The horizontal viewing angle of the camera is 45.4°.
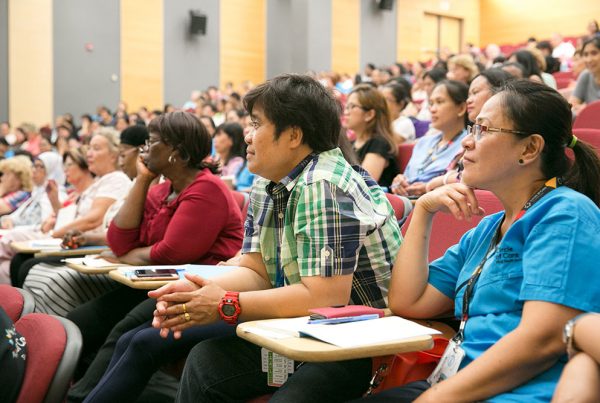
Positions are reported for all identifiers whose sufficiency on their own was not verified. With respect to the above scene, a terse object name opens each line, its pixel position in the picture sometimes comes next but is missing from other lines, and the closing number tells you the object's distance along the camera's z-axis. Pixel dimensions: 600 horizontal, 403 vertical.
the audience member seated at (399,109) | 4.97
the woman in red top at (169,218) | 2.55
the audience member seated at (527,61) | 5.11
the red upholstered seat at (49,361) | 1.64
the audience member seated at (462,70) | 5.02
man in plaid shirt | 1.57
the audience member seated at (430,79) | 6.22
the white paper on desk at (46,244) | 3.22
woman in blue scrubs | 1.22
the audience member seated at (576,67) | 4.97
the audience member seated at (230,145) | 4.96
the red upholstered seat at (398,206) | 2.37
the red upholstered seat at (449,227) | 1.89
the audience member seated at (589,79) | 4.16
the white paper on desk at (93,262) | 2.54
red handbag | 1.48
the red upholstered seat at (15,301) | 2.02
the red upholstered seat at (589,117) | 3.14
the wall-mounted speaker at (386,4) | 14.24
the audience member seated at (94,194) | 3.59
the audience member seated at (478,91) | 2.97
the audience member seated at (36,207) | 4.75
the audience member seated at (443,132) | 3.37
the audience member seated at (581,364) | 1.03
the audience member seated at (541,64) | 5.05
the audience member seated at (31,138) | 9.76
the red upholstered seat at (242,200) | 3.12
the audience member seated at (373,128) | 3.64
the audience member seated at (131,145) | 3.50
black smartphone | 2.09
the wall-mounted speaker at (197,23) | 13.38
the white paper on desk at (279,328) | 1.33
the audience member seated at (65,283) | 2.99
